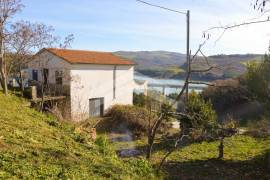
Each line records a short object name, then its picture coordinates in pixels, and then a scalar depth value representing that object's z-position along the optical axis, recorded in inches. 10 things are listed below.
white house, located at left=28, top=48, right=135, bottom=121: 650.3
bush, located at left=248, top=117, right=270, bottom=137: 352.7
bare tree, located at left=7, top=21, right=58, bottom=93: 510.9
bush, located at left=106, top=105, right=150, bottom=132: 586.1
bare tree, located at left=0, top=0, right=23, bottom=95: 473.8
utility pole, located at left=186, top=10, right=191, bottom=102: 364.0
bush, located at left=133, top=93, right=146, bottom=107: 813.1
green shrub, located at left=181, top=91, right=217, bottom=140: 462.3
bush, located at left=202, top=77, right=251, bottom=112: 868.5
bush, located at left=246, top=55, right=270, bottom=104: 458.5
